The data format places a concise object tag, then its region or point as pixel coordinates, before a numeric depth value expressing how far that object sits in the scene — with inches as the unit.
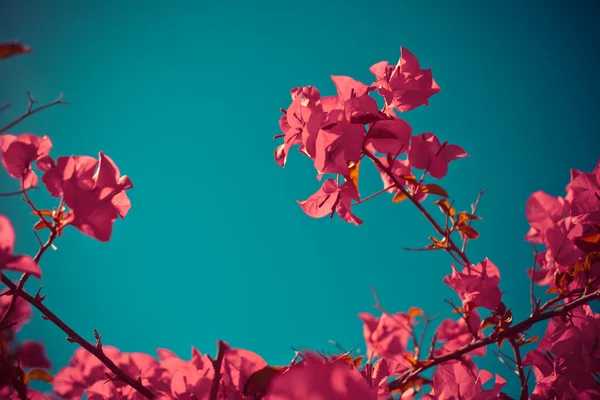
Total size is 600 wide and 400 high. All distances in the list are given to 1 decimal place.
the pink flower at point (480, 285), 49.1
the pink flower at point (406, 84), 47.8
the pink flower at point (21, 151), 46.2
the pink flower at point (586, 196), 49.8
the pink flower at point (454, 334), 52.0
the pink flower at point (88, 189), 45.2
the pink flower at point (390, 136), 47.3
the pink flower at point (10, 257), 43.4
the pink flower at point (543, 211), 51.3
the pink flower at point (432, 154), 48.7
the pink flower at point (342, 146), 46.7
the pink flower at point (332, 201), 47.7
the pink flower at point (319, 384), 43.9
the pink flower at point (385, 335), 51.9
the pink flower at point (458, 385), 48.0
